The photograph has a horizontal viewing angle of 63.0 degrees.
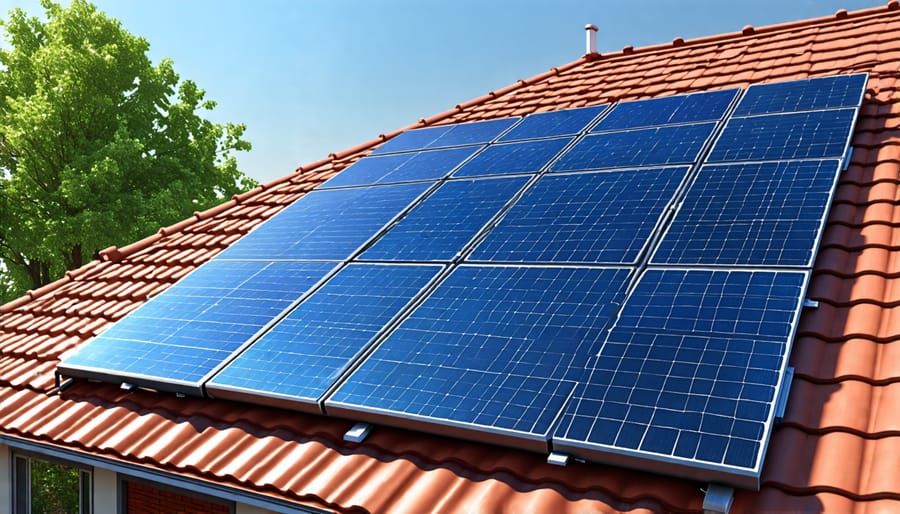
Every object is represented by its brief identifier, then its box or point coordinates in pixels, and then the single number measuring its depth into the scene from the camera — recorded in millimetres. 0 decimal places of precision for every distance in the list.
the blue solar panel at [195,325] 6121
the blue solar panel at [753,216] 5008
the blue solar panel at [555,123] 8617
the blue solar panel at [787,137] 6207
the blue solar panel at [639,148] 6879
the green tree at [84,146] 25578
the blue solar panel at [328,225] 7293
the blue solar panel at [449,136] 9414
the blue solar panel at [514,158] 7723
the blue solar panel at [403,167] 8531
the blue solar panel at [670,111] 7727
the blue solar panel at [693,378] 3725
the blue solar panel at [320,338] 5340
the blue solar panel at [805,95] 7078
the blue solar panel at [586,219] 5664
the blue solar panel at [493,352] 4438
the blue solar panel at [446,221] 6473
